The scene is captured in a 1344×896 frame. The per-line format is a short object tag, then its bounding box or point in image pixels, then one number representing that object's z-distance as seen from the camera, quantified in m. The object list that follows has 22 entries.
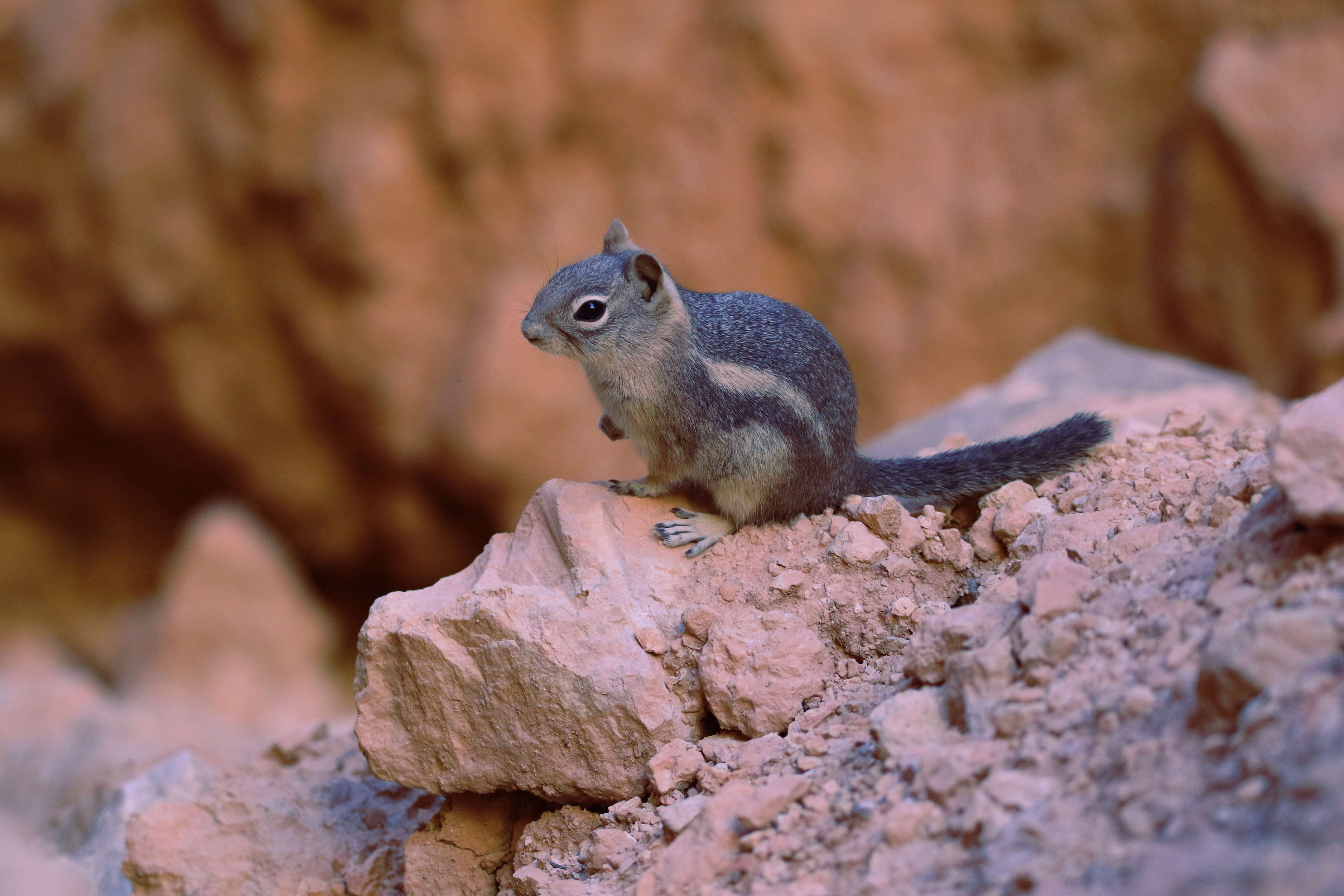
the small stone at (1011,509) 6.32
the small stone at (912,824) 4.17
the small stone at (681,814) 5.12
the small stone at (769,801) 4.70
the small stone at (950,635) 4.98
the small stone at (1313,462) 4.08
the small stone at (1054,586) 4.82
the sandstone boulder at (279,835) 6.37
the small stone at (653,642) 5.94
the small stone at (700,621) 5.98
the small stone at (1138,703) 4.07
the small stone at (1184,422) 7.29
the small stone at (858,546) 6.22
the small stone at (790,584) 6.18
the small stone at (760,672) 5.65
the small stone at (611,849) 5.34
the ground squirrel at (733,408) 6.89
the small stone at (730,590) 6.27
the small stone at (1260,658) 3.70
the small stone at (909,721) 4.69
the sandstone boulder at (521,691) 5.79
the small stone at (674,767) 5.54
